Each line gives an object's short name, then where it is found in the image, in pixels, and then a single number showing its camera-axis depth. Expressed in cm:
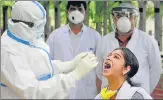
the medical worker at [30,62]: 302
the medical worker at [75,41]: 524
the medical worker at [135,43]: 457
